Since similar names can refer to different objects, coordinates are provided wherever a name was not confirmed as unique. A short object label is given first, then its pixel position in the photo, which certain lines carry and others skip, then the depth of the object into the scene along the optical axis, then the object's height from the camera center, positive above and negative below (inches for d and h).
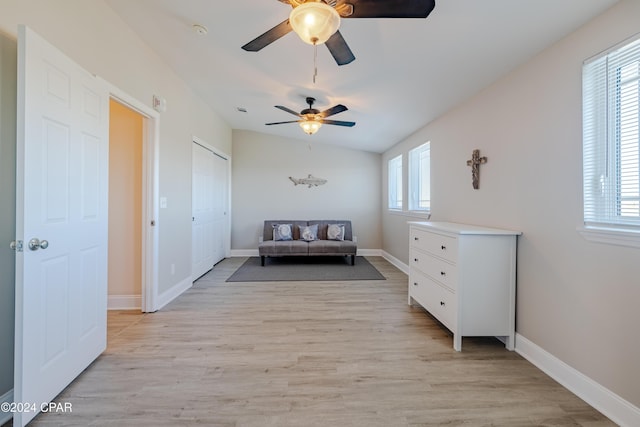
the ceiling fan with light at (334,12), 53.6 +41.2
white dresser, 87.2 -23.0
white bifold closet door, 165.0 +1.9
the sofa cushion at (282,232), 221.8 -16.8
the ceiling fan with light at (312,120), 136.5 +47.8
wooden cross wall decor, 108.9 +19.1
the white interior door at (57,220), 55.7 -2.5
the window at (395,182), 213.3 +24.4
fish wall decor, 245.0 +28.7
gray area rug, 171.0 -41.0
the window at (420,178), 164.1 +22.4
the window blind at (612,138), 58.4 +17.5
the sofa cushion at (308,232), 222.8 -16.9
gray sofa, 207.2 -24.7
